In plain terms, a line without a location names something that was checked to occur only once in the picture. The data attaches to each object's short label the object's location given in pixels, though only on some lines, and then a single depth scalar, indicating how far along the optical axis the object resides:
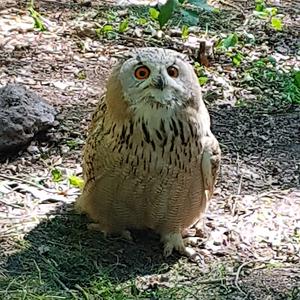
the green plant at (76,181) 4.82
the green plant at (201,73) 6.24
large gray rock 5.04
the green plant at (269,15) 7.48
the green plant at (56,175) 4.95
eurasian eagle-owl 3.85
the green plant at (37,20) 7.12
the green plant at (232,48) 6.73
